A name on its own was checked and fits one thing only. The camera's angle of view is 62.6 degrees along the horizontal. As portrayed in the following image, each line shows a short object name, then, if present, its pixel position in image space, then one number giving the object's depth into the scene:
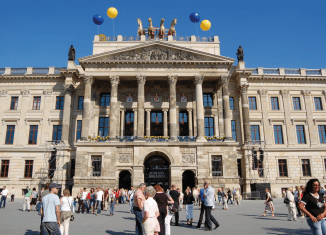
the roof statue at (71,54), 40.12
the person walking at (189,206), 13.93
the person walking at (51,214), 7.41
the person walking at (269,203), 17.13
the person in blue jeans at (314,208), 6.92
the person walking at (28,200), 21.50
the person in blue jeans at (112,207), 18.22
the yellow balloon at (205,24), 41.41
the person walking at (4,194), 23.23
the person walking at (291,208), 15.28
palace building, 34.00
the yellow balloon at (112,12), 40.97
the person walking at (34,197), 21.94
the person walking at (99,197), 18.88
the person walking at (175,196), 13.42
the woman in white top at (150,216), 7.04
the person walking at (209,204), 12.08
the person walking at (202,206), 12.83
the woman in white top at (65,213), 9.74
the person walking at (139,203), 8.73
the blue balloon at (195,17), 42.03
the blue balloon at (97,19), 41.97
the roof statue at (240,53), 40.78
